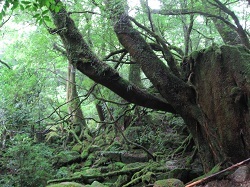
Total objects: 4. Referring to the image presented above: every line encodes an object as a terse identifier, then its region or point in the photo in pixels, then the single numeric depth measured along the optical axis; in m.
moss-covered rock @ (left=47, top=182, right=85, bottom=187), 4.29
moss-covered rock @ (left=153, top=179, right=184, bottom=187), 3.62
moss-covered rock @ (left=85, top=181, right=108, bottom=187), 4.73
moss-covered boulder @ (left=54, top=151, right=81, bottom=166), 10.13
